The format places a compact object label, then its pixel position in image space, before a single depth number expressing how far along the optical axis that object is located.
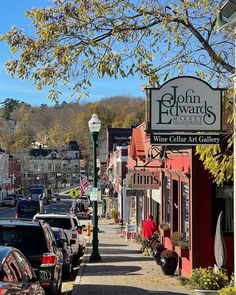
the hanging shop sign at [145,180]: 21.41
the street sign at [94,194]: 20.66
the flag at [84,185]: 37.21
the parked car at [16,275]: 6.54
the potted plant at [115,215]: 50.53
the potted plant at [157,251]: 16.79
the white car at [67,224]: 20.29
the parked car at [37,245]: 10.80
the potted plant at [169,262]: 14.92
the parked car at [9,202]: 85.19
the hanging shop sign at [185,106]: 9.39
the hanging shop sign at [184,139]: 9.47
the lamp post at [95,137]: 20.25
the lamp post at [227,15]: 8.18
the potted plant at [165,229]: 19.06
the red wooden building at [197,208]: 14.23
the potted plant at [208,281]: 10.59
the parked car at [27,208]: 48.87
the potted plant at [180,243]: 14.91
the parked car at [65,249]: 15.45
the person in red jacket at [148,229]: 20.83
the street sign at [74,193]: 39.33
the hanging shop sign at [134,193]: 28.93
